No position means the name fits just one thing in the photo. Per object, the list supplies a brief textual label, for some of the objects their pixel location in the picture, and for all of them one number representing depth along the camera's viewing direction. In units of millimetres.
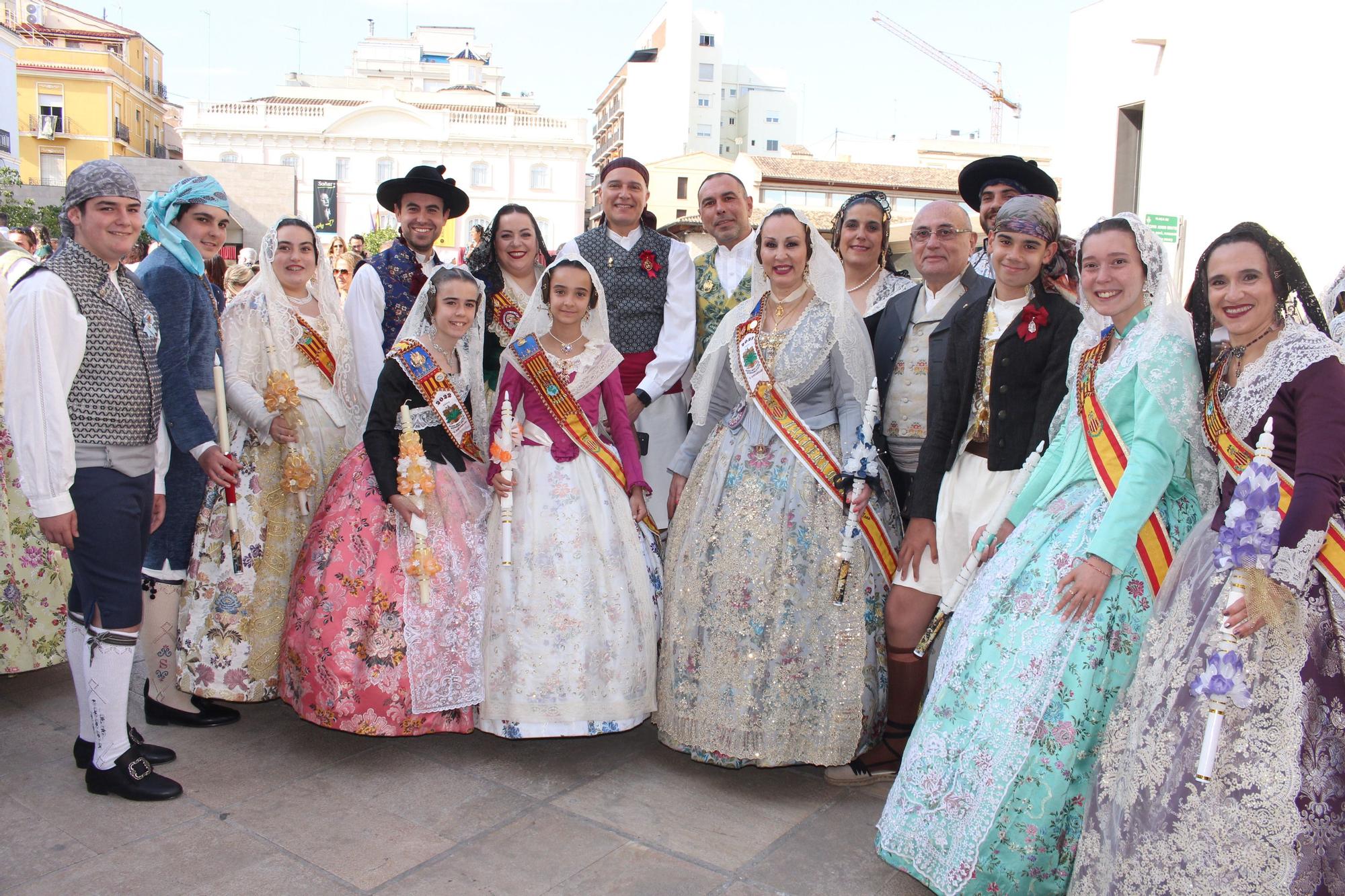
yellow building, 44750
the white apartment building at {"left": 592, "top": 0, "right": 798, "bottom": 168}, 63938
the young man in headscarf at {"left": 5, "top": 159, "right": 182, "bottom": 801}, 2951
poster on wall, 31188
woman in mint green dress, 2508
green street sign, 7336
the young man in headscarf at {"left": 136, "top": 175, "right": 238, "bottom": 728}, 3482
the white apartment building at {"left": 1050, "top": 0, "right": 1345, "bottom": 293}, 10578
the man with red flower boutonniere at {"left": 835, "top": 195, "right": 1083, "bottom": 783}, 3139
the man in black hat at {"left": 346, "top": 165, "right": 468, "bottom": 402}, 4238
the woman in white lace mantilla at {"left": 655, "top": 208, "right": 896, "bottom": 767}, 3299
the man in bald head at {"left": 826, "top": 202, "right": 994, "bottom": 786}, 3451
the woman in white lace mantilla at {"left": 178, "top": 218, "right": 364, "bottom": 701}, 3744
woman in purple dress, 2201
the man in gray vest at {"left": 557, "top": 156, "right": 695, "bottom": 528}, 4445
